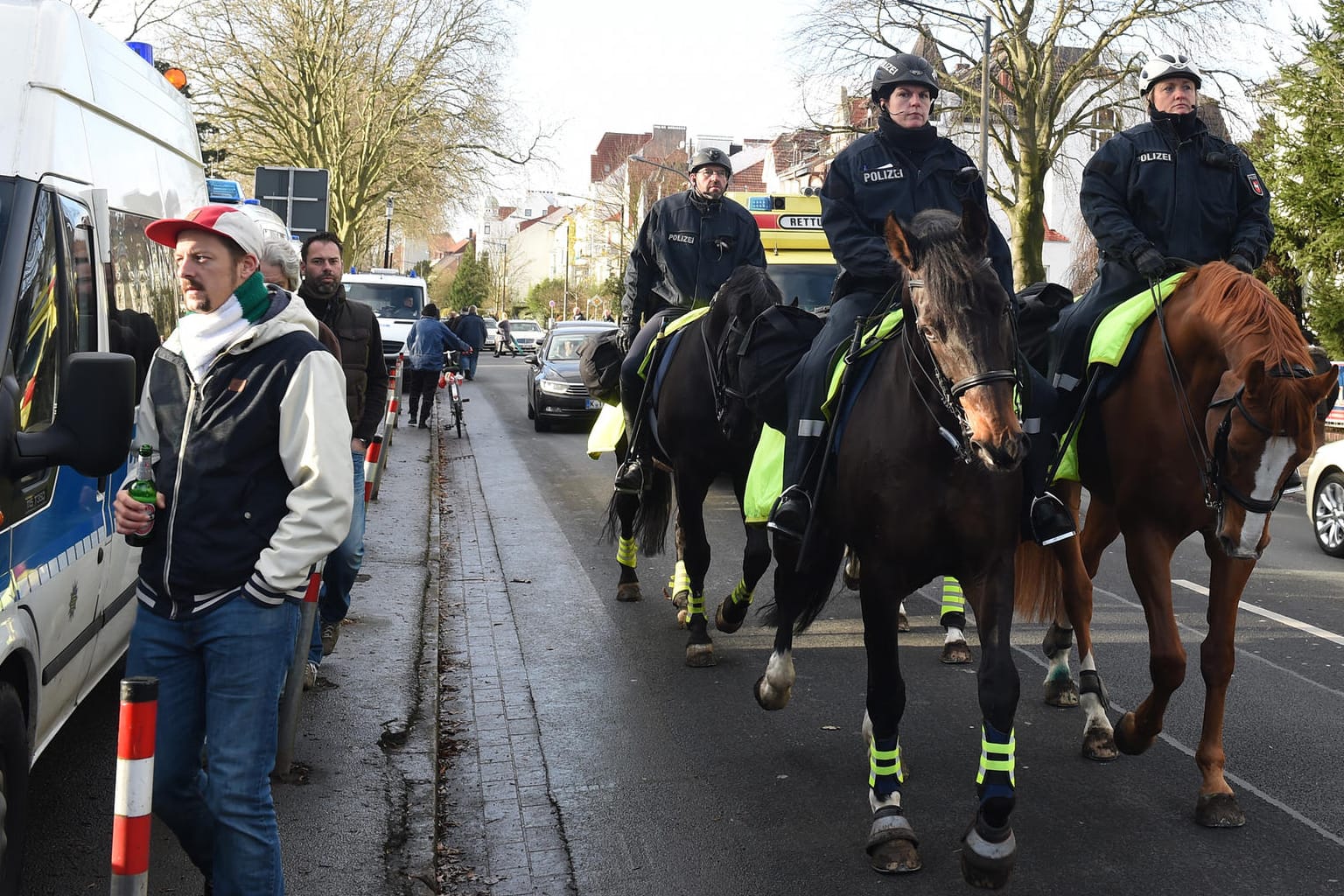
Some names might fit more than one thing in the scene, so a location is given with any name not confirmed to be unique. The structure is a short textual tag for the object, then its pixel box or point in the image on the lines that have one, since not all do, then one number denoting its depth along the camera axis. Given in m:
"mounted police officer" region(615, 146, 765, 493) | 8.54
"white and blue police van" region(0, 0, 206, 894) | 3.62
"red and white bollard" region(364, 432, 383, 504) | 11.08
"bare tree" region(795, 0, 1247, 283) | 36.41
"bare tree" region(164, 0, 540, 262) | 45.66
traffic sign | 19.05
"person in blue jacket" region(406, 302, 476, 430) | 21.66
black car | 22.61
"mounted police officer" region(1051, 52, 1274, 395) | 6.07
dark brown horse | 4.23
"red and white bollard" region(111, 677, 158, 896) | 3.10
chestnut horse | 4.77
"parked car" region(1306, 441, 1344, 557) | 11.70
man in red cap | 3.46
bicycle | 22.19
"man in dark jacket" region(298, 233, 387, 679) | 6.67
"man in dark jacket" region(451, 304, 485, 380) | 29.12
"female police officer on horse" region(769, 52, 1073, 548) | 5.56
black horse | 7.13
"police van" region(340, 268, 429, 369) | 31.94
